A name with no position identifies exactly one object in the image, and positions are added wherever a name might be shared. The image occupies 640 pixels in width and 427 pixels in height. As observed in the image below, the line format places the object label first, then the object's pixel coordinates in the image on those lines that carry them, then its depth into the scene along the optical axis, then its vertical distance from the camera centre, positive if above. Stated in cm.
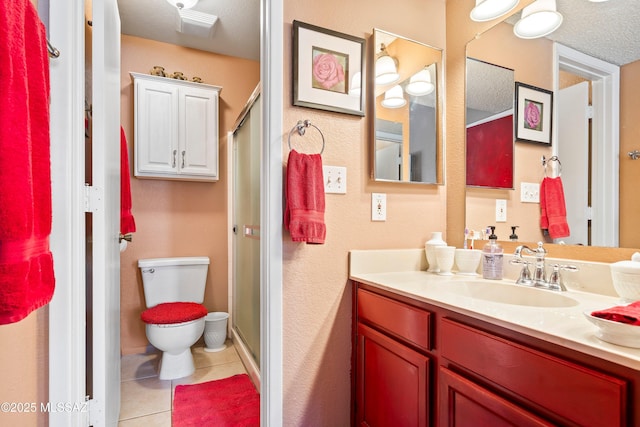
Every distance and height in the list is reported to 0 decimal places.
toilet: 210 -70
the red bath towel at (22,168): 55 +8
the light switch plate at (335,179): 148 +15
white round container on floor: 260 -99
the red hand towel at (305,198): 132 +5
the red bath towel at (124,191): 181 +12
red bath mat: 171 -112
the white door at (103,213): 118 -1
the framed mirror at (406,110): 158 +52
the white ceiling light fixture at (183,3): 209 +139
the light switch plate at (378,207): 158 +2
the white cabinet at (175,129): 245 +66
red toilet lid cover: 209 -70
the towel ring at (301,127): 140 +37
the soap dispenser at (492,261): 141 -22
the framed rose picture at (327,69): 142 +65
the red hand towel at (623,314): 62 -21
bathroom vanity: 65 -38
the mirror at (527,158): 106 +21
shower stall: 208 -18
